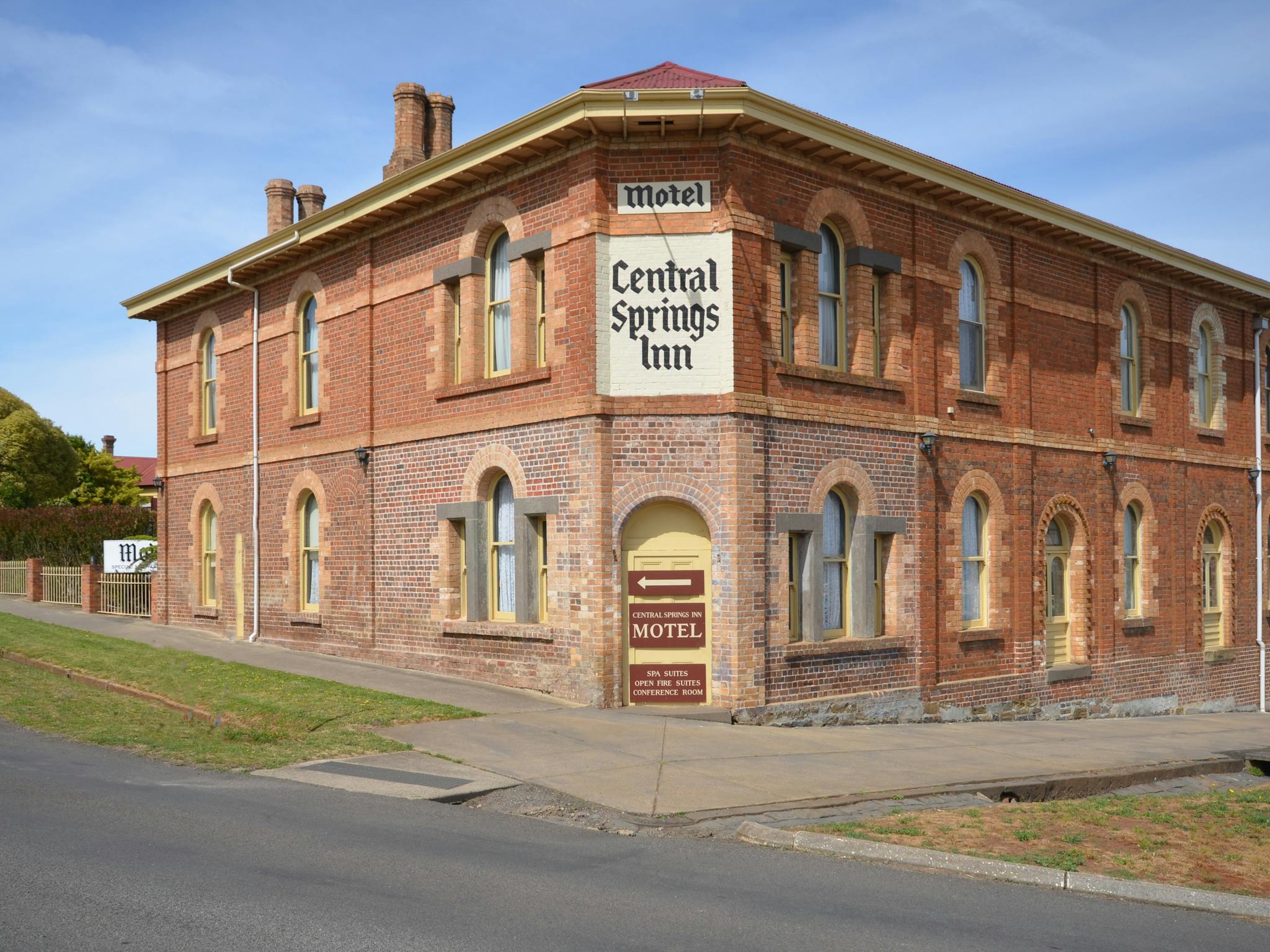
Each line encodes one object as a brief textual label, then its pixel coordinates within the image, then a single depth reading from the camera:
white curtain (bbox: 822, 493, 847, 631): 16.38
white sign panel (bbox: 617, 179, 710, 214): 14.98
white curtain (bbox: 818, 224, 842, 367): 16.61
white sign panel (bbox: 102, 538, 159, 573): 28.42
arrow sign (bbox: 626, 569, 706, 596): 14.88
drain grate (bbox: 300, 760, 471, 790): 10.30
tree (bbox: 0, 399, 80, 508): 46.09
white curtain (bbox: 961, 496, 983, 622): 18.55
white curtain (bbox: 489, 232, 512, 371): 16.95
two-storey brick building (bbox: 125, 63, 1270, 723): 14.91
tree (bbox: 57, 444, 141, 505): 60.97
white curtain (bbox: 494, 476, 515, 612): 16.67
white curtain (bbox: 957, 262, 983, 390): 18.69
